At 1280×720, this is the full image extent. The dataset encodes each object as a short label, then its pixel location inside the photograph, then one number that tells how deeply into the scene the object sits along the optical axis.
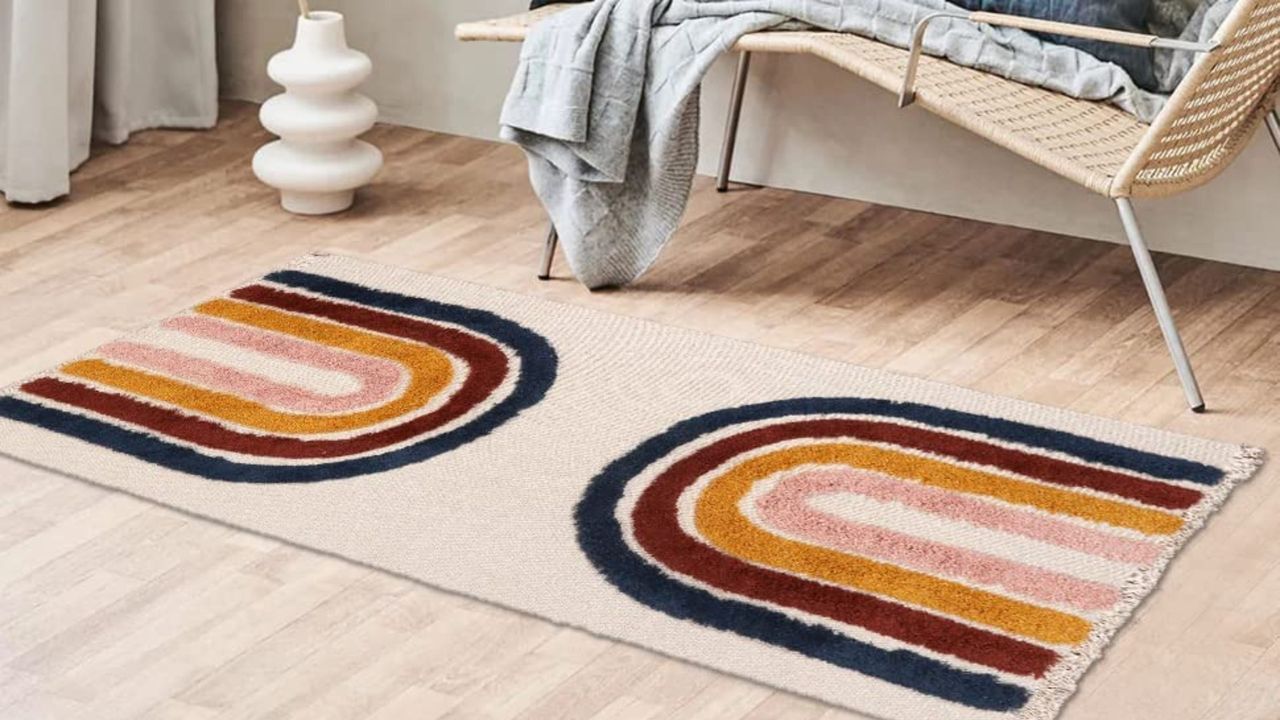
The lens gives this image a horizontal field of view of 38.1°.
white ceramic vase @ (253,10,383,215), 3.24
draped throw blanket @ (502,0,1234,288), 2.87
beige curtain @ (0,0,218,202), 3.33
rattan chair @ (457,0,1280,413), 2.51
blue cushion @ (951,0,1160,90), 2.88
